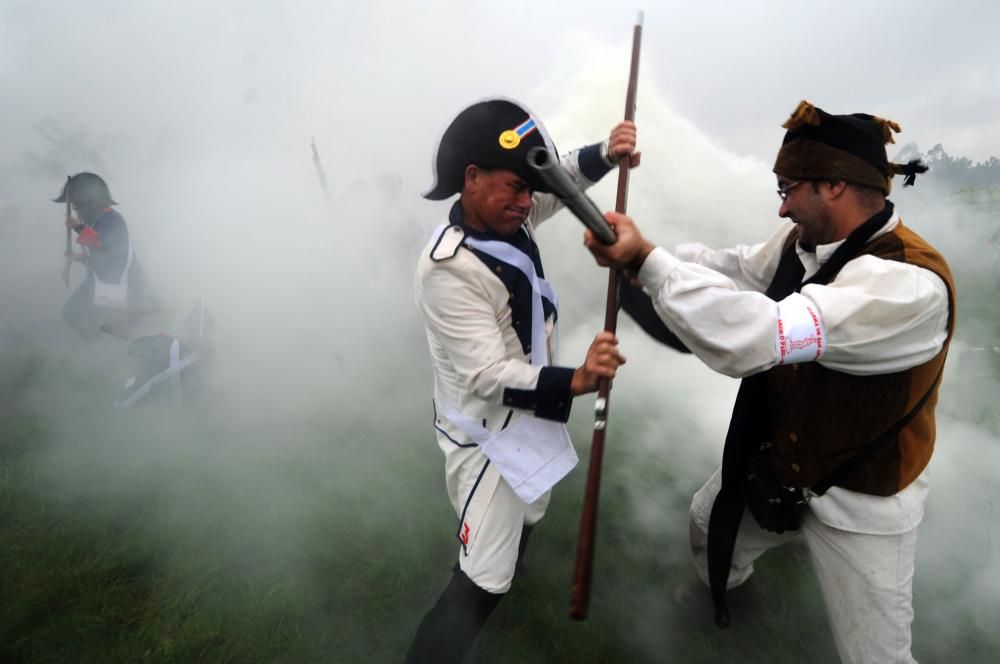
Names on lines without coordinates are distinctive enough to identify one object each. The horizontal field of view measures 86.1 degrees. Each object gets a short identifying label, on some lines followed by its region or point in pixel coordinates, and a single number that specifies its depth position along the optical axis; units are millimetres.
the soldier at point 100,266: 5332
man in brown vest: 1562
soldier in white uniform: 2020
